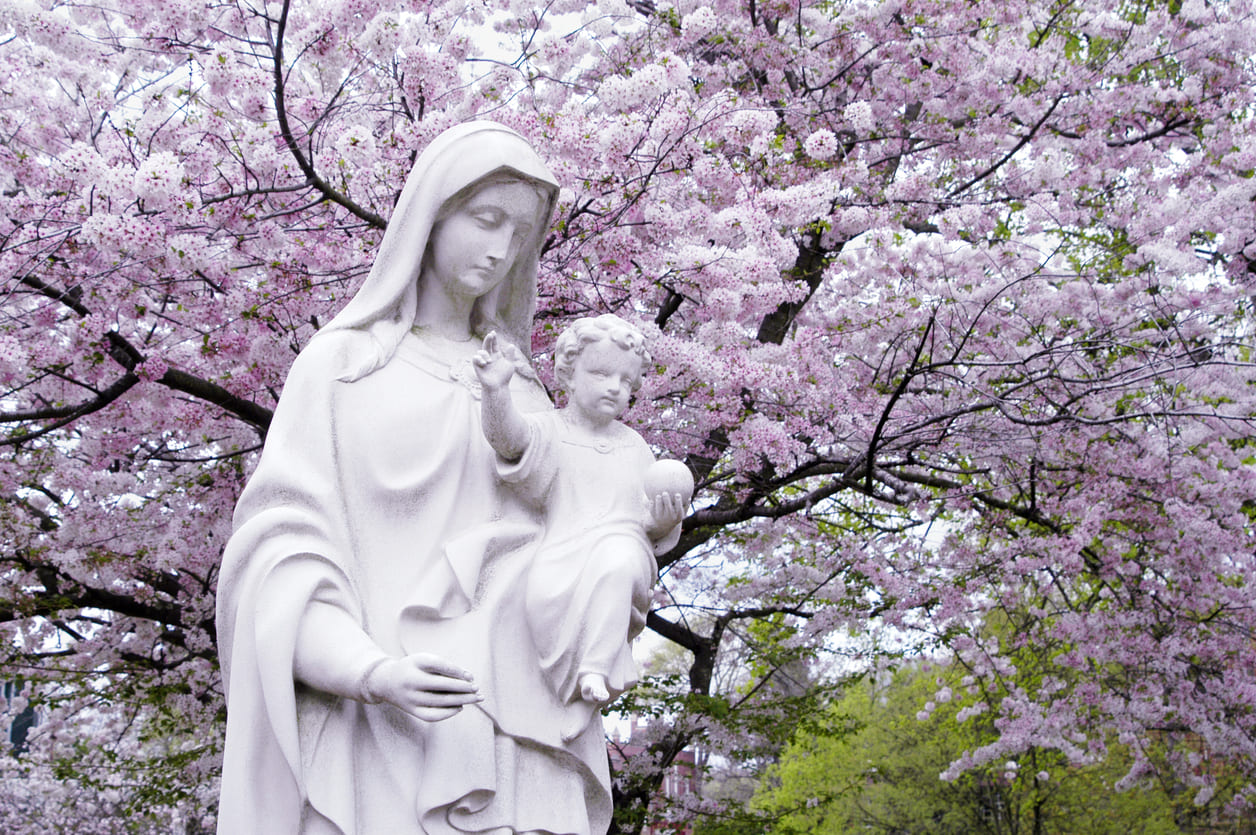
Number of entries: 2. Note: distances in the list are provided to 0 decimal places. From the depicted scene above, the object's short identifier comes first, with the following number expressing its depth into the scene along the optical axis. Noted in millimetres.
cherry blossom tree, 8070
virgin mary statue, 2883
